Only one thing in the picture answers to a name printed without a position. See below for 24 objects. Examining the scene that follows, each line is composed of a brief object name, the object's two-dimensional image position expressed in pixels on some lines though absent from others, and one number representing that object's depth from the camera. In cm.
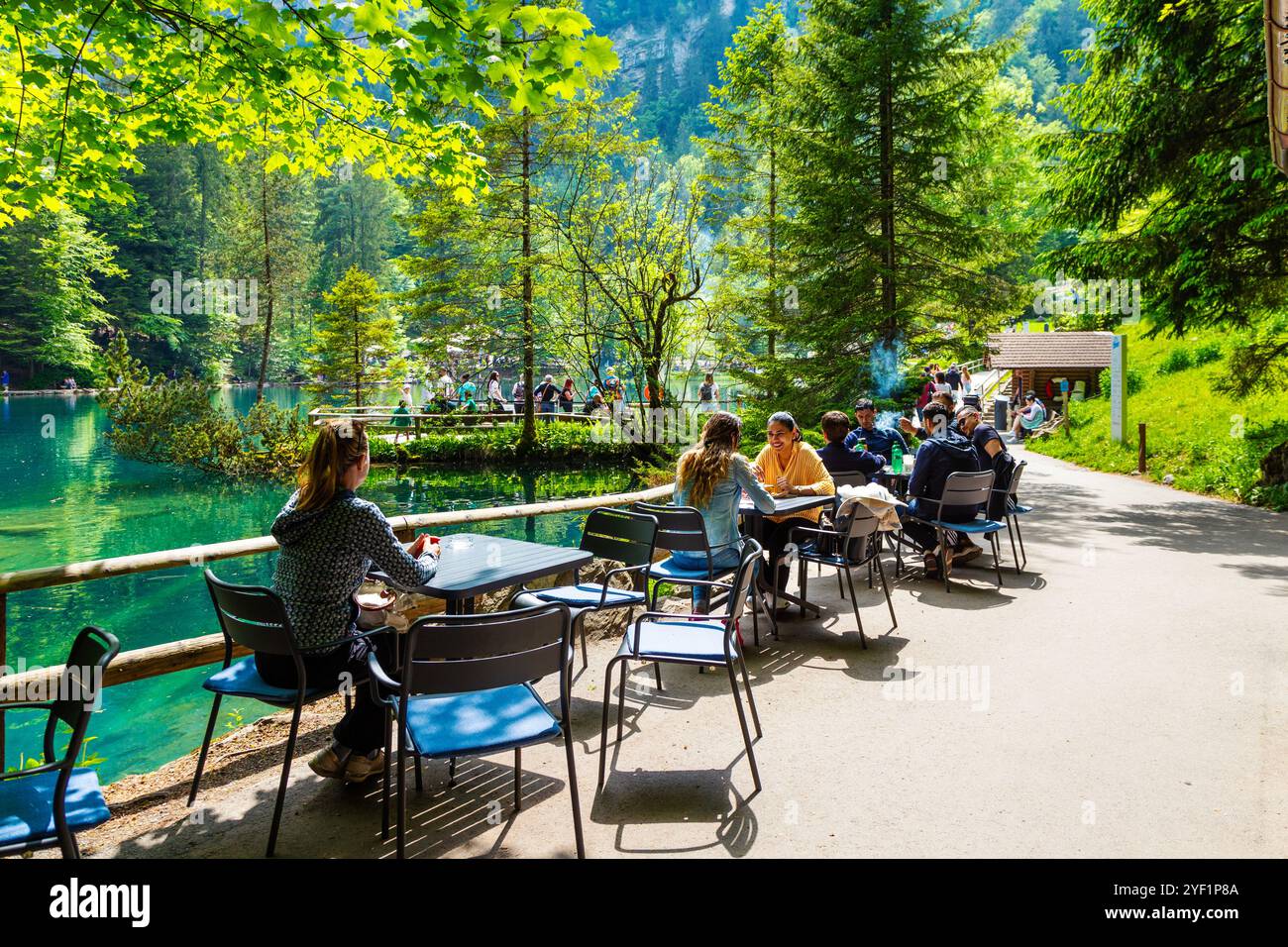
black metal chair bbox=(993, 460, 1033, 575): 797
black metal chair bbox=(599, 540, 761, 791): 371
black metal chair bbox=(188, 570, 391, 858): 313
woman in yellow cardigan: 614
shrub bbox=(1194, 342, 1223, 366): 2234
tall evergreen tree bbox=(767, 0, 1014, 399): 1531
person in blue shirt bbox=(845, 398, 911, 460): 831
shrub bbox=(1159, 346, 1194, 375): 2311
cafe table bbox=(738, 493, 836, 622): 573
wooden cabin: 3170
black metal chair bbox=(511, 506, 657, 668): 479
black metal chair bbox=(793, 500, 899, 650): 564
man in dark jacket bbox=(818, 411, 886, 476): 730
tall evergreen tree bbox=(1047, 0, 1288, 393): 1160
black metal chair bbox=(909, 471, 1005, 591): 705
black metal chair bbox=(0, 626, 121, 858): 229
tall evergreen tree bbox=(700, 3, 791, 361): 1708
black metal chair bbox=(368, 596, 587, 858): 280
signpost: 1838
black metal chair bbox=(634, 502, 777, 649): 502
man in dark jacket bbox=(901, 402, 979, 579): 734
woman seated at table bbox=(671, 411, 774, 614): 536
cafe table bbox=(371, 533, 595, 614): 376
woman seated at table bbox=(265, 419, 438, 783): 339
